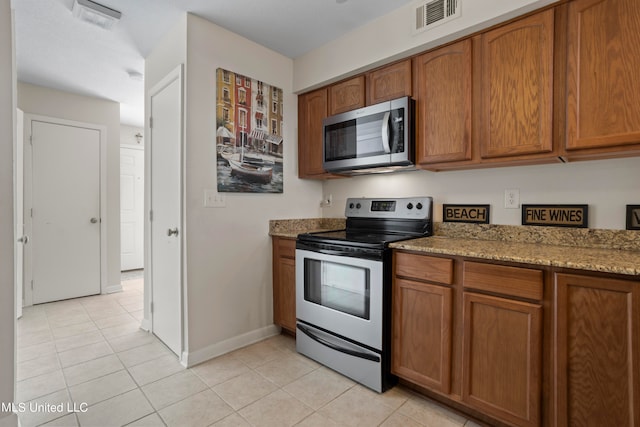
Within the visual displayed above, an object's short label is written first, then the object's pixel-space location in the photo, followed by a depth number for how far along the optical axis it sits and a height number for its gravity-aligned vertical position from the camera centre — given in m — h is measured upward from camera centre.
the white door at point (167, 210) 2.28 +0.00
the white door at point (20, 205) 3.08 +0.05
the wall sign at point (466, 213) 2.06 -0.02
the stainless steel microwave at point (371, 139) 2.08 +0.52
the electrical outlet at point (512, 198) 1.94 +0.08
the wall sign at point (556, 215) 1.72 -0.03
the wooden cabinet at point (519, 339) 1.20 -0.59
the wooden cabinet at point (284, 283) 2.53 -0.61
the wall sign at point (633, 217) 1.58 -0.03
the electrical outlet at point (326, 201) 3.06 +0.09
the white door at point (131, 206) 5.18 +0.07
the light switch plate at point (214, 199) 2.29 +0.08
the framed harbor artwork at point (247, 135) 2.38 +0.61
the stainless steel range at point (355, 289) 1.85 -0.52
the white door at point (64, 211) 3.52 -0.01
